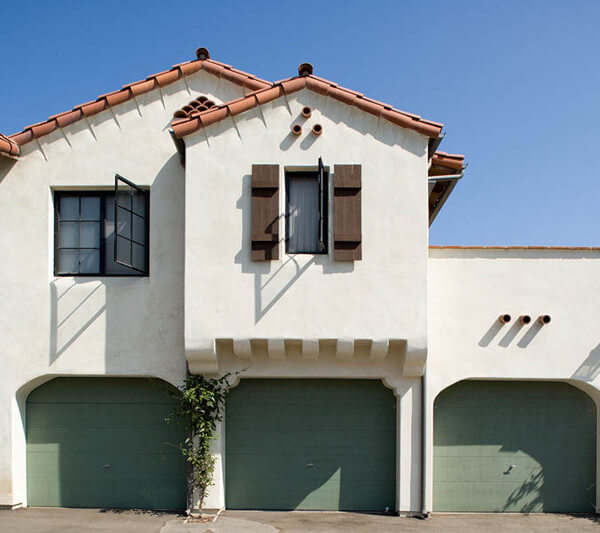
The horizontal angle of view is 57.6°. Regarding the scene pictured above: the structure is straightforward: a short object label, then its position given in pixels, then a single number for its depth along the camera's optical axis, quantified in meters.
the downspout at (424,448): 8.94
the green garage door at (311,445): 9.40
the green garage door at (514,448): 9.48
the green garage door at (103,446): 9.48
